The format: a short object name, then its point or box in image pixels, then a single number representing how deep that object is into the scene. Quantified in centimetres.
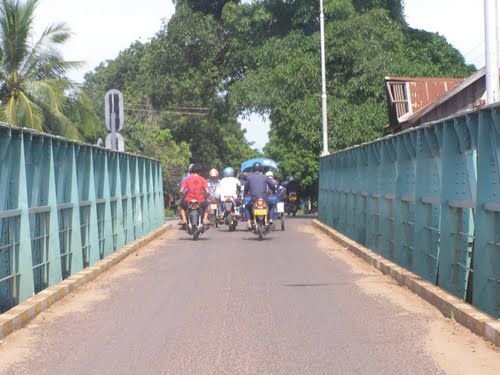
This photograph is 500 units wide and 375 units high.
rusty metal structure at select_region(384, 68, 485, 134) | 3050
